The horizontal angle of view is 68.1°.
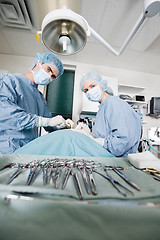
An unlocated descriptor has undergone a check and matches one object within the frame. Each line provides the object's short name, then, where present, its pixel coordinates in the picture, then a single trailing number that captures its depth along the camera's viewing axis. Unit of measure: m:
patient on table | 0.70
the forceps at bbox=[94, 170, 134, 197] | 0.29
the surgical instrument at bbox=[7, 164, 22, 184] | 0.36
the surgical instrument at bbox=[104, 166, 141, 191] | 0.31
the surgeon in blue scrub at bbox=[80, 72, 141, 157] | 0.89
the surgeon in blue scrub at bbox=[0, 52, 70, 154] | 0.91
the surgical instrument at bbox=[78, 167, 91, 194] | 0.30
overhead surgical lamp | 0.57
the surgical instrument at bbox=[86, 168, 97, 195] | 0.29
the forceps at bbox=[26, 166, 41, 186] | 0.34
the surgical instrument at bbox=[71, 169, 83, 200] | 0.27
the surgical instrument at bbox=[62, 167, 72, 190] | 0.33
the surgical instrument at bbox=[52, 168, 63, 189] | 0.33
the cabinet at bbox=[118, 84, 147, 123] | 2.26
